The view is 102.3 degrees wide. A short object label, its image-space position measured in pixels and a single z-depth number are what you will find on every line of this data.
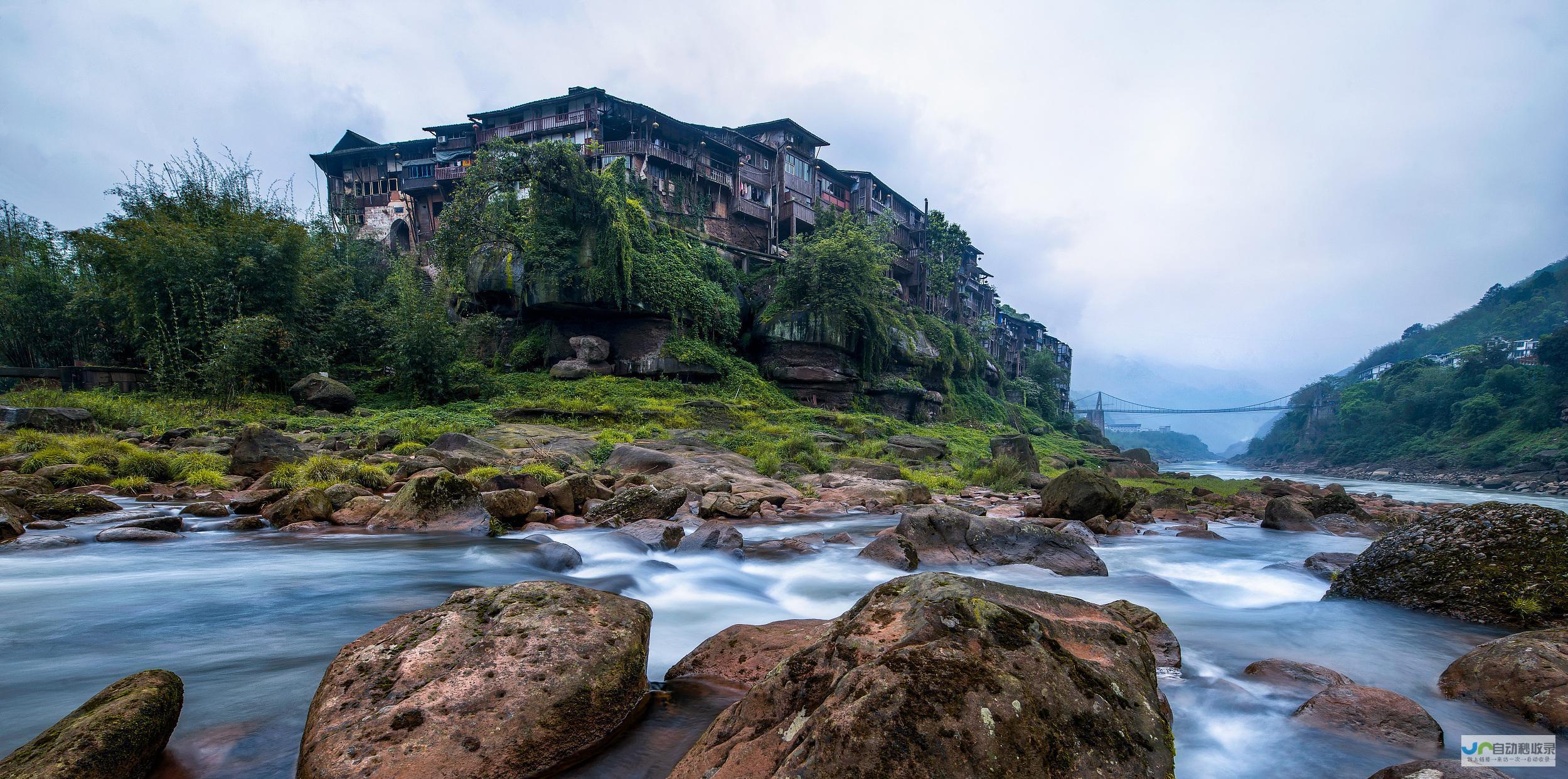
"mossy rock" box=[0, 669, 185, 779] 2.10
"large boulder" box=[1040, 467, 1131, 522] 9.70
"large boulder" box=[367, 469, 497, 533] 7.49
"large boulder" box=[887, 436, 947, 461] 21.66
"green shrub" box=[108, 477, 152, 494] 8.86
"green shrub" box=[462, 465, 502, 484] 9.53
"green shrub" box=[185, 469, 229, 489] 9.33
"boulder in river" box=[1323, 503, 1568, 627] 4.62
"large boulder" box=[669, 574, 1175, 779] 1.80
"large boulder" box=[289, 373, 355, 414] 19.62
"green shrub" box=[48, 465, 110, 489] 8.70
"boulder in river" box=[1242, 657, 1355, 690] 3.65
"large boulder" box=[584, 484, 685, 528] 8.44
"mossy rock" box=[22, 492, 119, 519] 7.06
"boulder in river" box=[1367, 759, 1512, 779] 2.01
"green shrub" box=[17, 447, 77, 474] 8.68
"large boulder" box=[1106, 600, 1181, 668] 3.88
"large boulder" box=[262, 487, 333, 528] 7.59
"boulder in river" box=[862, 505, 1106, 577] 6.75
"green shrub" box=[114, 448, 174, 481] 9.62
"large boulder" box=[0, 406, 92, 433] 11.69
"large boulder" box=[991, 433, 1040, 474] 20.20
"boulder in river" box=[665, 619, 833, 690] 3.39
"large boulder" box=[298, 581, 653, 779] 2.36
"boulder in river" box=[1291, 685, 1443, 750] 2.90
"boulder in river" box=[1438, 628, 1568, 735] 3.08
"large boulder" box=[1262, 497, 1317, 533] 11.19
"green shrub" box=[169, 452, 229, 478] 9.88
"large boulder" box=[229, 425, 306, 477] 10.15
